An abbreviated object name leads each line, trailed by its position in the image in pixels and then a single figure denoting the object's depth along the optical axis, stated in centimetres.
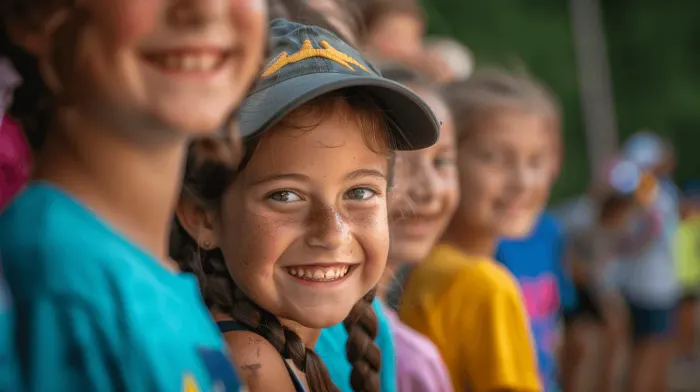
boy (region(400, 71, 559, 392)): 269
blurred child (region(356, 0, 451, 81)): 395
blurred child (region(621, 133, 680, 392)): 728
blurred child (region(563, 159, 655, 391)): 705
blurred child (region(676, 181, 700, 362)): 855
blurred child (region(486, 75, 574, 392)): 349
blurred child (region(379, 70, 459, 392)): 231
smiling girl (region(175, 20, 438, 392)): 167
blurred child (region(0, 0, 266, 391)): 115
